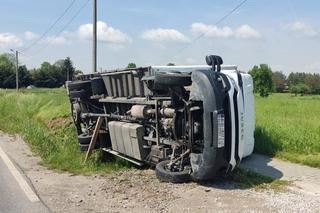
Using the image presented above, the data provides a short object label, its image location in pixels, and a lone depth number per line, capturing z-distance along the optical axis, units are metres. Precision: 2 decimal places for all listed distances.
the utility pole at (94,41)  15.51
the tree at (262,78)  68.81
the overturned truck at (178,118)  5.25
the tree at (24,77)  78.64
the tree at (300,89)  74.43
